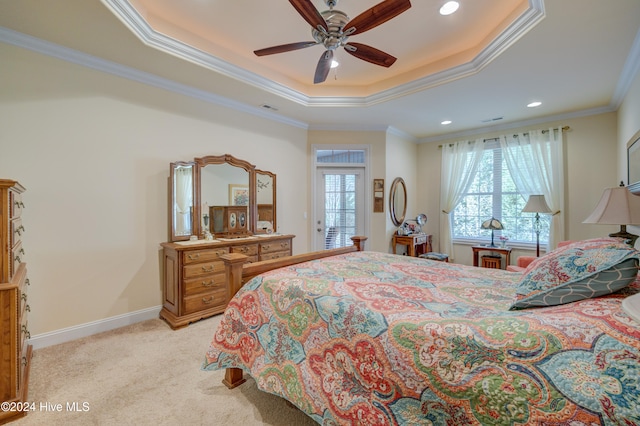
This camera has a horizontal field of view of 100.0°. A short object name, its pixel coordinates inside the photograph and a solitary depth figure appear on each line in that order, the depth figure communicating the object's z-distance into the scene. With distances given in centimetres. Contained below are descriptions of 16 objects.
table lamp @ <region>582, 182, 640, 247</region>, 195
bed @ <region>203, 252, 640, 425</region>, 83
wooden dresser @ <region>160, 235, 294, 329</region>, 284
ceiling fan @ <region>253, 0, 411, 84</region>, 172
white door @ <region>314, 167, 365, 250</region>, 489
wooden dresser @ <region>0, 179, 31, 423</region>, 159
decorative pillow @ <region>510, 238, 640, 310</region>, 108
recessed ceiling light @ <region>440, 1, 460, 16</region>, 227
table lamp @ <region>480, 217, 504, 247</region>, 434
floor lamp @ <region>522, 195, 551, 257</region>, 392
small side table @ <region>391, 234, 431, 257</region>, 478
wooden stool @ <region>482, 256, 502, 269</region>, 431
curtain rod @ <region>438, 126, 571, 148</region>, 409
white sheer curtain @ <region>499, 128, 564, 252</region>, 410
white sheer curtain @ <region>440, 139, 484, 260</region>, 498
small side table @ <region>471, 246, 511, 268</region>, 427
